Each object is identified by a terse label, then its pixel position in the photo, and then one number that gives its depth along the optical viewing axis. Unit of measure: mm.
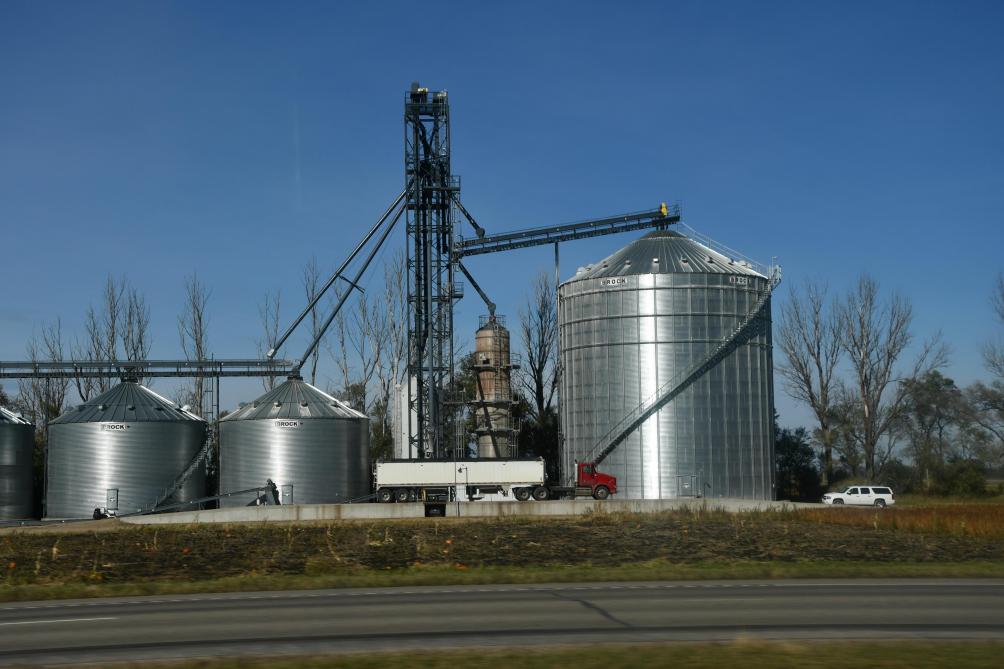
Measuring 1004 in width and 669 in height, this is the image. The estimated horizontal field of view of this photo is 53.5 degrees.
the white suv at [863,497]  68125
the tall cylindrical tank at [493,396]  69312
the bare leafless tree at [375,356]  86750
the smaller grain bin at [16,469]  64188
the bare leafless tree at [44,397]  84375
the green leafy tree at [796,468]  81125
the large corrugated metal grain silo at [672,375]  62938
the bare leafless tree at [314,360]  86288
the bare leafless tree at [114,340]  85000
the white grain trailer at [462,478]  59250
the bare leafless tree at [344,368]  87556
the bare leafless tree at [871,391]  82562
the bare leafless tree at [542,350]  88950
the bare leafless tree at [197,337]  85688
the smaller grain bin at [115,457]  62375
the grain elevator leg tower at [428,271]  67125
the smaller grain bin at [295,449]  63438
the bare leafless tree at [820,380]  83750
